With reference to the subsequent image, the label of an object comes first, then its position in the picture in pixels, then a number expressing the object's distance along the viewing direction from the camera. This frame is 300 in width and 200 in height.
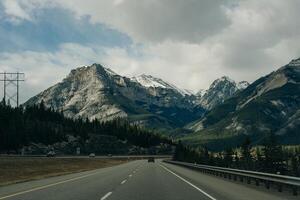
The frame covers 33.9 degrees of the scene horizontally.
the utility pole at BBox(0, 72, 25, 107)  115.03
